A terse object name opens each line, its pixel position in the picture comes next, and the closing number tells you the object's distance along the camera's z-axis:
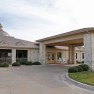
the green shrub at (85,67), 9.53
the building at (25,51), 16.16
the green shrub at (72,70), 8.75
